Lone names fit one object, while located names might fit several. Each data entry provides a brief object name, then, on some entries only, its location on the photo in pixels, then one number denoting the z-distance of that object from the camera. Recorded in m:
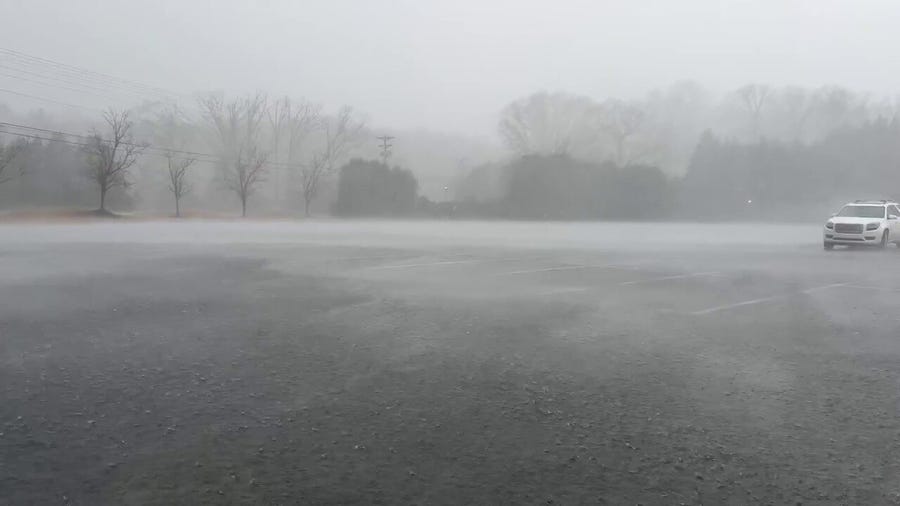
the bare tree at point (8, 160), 34.25
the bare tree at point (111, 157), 42.26
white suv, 22.30
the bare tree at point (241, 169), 46.44
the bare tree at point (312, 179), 46.84
